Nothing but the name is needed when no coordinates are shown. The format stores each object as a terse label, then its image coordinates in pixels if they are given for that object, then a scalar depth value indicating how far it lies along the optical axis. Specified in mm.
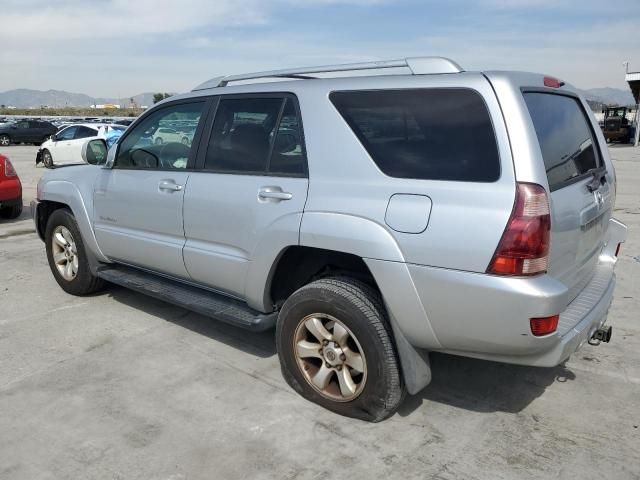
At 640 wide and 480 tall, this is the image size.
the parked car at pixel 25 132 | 31109
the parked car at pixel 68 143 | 18734
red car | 8586
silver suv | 2588
